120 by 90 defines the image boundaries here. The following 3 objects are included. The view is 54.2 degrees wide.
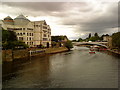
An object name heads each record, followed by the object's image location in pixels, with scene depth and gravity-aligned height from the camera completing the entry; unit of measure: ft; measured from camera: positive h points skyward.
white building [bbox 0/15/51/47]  200.03 +24.12
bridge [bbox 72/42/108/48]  327.71 -1.90
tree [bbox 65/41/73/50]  318.24 -4.03
